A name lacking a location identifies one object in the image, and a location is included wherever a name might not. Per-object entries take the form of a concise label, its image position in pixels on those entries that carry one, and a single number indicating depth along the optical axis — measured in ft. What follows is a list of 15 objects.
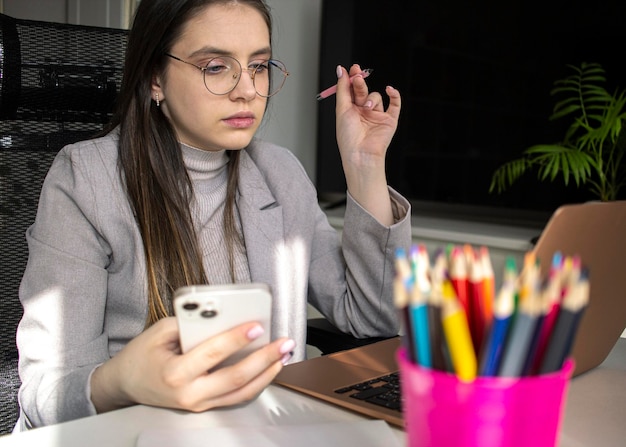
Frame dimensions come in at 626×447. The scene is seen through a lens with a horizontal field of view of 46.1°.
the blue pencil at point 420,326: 1.29
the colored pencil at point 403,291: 1.30
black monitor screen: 8.01
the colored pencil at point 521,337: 1.22
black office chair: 4.02
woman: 3.19
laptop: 2.09
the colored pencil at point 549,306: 1.25
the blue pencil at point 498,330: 1.22
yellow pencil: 1.26
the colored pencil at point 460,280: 1.39
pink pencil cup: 1.33
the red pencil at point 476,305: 1.38
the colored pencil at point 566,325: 1.25
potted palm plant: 6.95
